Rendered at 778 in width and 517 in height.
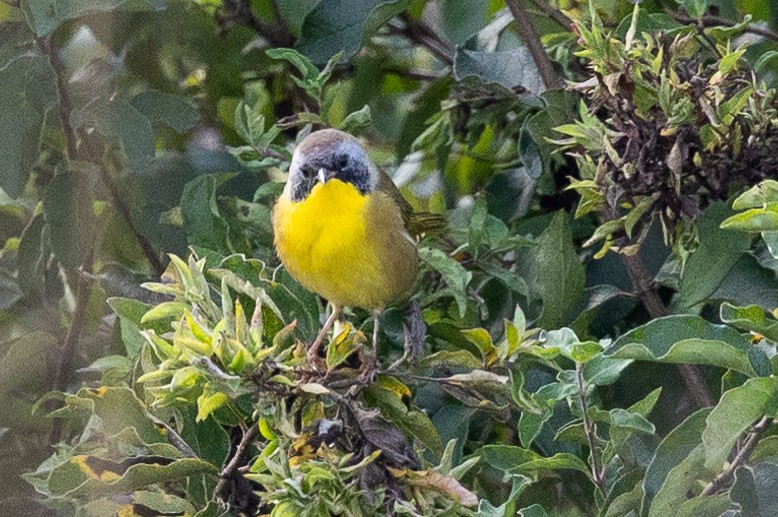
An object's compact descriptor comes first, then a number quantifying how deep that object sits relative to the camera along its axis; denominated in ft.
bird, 19.04
